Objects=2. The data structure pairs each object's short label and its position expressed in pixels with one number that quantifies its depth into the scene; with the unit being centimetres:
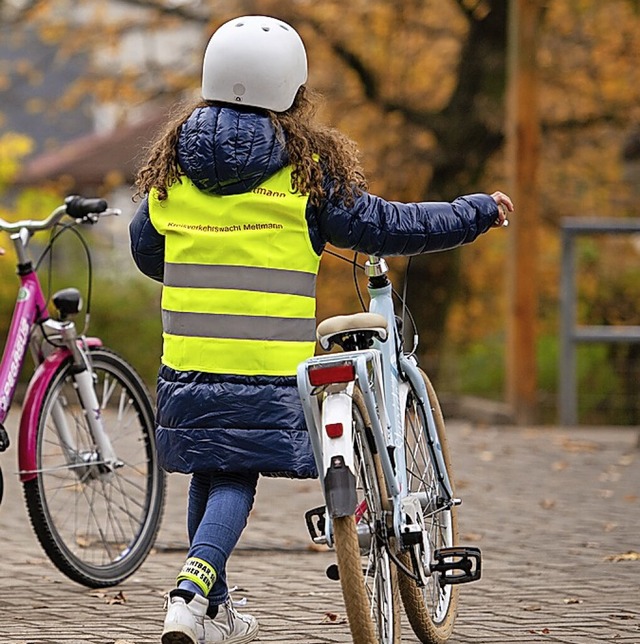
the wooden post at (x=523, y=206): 2806
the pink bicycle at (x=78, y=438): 1148
